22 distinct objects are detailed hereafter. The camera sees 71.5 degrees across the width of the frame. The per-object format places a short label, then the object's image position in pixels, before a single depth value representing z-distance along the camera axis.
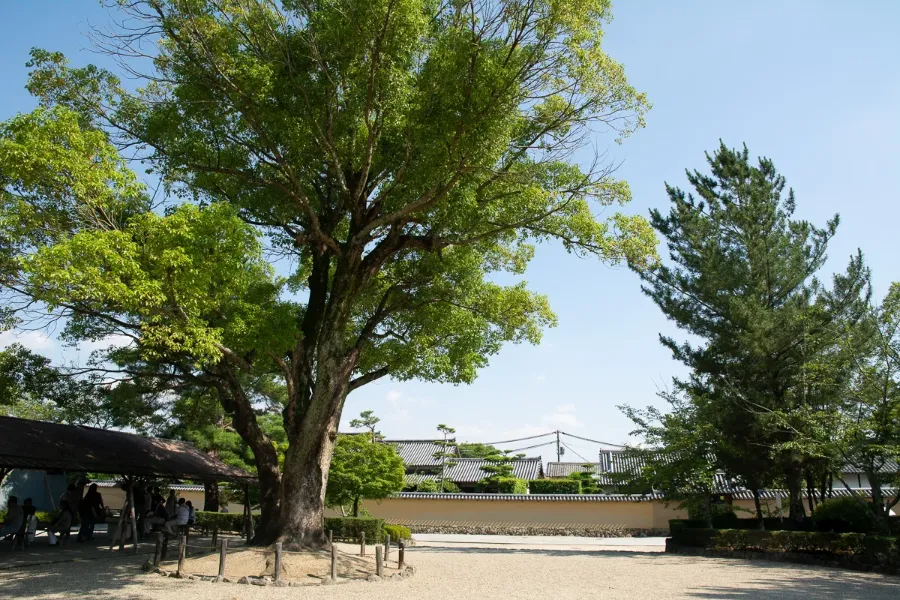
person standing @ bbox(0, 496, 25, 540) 13.02
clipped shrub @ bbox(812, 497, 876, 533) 15.43
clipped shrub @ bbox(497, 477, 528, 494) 30.38
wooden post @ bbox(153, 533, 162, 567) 10.70
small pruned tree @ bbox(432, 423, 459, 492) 35.88
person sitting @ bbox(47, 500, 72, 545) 14.16
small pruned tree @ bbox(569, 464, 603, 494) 30.17
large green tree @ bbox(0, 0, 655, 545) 8.41
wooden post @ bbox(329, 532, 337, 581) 10.23
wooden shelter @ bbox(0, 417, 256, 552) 11.64
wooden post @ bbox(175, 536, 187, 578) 9.95
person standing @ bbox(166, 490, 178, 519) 16.92
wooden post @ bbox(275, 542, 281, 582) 9.82
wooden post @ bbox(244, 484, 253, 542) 17.51
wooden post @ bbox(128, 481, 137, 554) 13.25
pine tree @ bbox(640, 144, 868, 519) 17.47
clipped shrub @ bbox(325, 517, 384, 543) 20.69
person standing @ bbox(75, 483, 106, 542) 15.29
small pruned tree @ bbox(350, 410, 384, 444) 33.06
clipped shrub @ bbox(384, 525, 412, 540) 20.78
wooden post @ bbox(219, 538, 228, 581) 9.89
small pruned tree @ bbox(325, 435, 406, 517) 21.05
